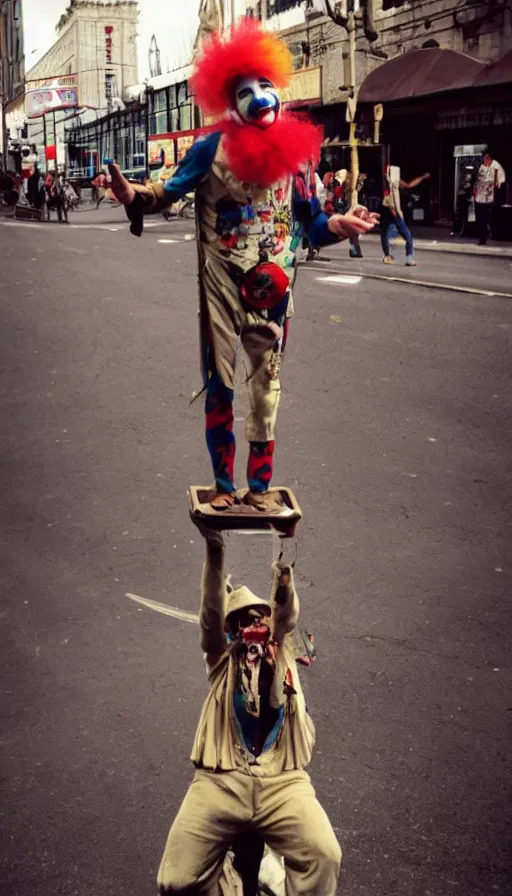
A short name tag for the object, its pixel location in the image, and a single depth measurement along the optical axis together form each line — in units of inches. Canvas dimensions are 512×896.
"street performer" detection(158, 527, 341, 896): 123.9
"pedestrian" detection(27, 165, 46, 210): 1182.3
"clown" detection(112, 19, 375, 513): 108.3
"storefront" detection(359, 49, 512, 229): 842.8
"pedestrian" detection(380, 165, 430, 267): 579.8
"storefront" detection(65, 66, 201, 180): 1321.0
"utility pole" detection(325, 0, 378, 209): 428.2
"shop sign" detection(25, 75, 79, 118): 1948.8
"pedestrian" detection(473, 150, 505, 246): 720.3
